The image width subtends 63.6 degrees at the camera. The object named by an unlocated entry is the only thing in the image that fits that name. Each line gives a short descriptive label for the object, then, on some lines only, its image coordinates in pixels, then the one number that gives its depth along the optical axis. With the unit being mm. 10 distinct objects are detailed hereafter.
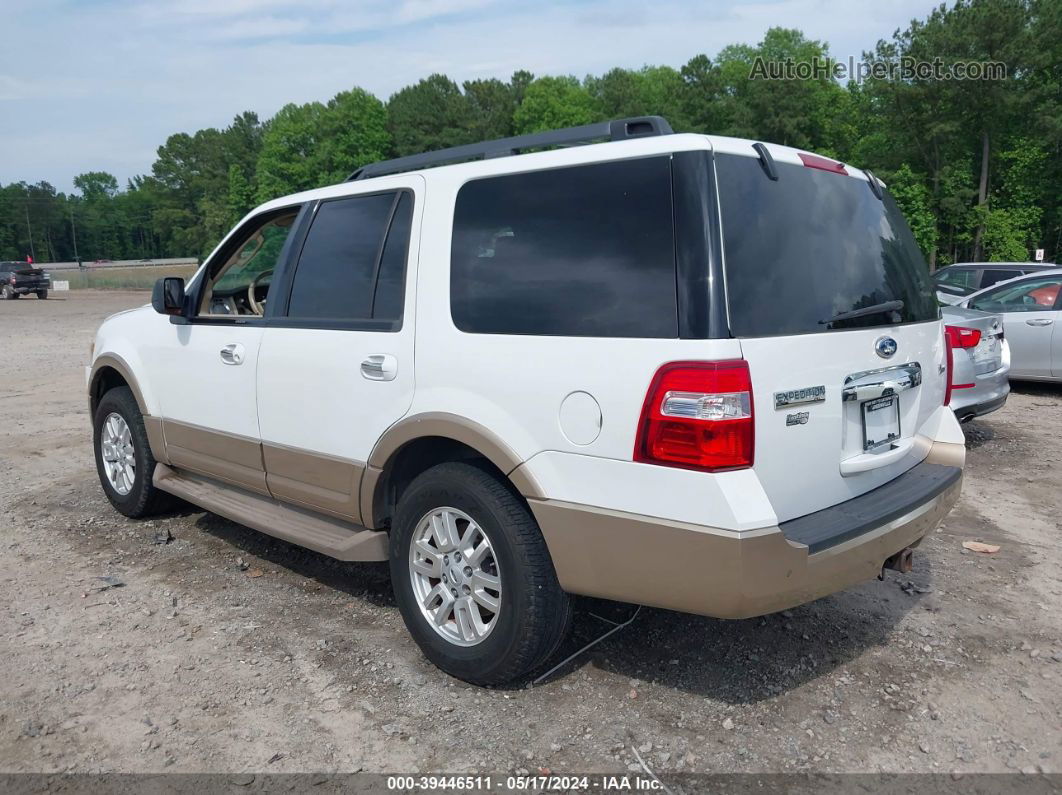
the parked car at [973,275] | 14003
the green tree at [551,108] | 76375
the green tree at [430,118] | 75875
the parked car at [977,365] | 6973
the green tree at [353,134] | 82438
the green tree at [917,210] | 36938
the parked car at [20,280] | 40469
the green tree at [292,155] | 84750
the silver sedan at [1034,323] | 9891
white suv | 2756
